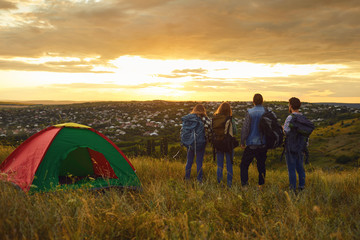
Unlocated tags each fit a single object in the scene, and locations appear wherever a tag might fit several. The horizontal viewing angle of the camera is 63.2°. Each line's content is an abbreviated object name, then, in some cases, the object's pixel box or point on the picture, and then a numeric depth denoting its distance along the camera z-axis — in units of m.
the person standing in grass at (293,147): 7.21
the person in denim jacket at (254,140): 7.24
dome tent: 6.74
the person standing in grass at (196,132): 8.12
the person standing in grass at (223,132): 7.68
